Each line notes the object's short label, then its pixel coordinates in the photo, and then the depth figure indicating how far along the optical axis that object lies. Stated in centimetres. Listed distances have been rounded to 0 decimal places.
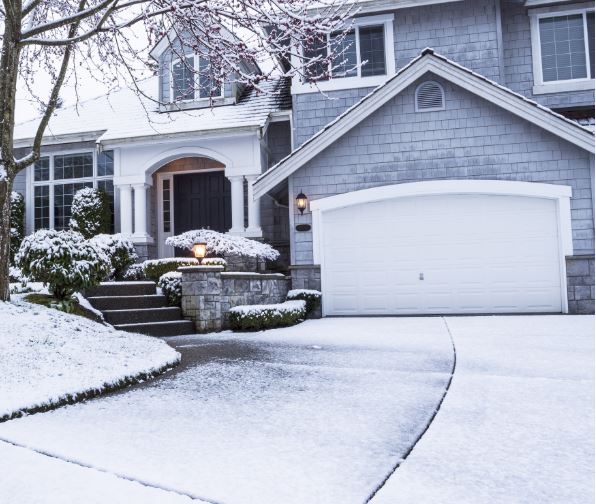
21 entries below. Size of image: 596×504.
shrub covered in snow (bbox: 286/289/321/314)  1053
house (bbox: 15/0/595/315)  1020
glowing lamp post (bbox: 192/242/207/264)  965
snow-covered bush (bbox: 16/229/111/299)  741
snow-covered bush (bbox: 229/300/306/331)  834
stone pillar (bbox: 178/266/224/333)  841
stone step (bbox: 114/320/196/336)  801
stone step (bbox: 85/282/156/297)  912
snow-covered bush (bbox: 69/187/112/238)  1367
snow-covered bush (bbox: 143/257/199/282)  1077
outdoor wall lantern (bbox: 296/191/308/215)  1101
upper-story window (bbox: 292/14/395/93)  1270
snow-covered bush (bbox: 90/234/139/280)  1143
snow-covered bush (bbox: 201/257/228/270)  1025
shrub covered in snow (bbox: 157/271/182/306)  898
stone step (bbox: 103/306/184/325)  821
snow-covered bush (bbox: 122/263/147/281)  1206
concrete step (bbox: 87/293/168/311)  858
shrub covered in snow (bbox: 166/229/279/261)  1120
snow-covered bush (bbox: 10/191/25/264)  1413
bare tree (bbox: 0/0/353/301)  615
